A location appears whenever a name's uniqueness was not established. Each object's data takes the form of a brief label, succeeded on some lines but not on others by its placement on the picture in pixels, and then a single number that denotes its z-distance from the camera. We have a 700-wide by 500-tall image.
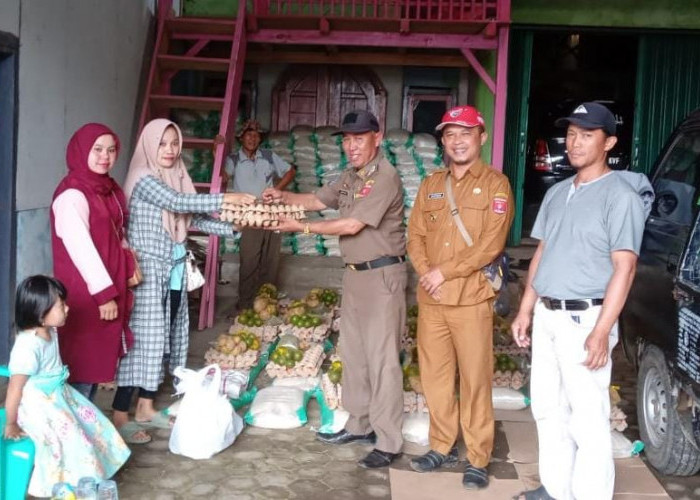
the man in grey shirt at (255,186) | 7.91
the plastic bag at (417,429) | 4.75
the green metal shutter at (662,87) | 11.05
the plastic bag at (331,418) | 4.84
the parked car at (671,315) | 3.93
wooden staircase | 7.44
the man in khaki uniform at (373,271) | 4.25
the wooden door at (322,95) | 11.52
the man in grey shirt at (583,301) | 3.36
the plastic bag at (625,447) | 4.58
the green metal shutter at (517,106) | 11.20
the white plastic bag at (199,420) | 4.39
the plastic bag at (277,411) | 4.93
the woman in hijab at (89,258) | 4.09
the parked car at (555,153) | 12.01
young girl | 3.51
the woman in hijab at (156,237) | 4.53
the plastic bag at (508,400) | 5.40
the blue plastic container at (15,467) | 3.21
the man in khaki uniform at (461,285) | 3.97
